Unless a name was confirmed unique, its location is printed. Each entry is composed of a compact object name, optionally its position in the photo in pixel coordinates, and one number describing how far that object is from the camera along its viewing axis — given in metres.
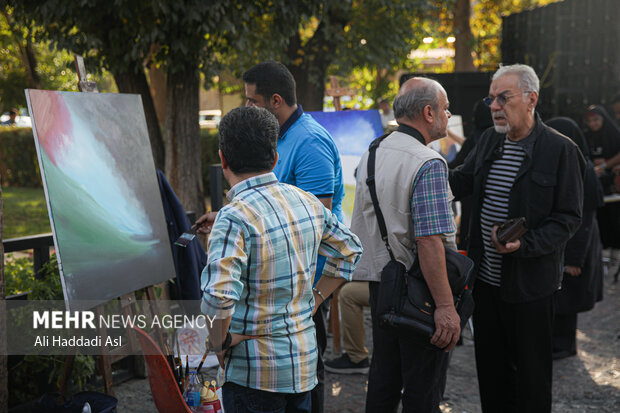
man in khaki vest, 2.48
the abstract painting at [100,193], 2.83
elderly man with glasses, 2.97
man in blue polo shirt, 2.79
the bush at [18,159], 17.51
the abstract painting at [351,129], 5.08
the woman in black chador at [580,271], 4.37
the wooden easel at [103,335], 3.01
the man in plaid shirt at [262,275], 1.85
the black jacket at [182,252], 4.04
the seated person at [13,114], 20.77
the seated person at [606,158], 7.02
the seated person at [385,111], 11.55
